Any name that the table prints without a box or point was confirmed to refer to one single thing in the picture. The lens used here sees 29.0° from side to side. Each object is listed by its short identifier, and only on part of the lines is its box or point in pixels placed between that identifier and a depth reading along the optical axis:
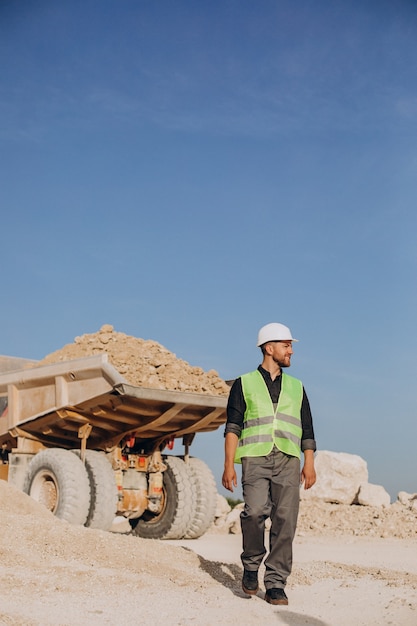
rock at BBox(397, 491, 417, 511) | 15.86
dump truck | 10.04
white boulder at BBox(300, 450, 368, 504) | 15.80
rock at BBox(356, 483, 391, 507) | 15.69
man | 5.58
